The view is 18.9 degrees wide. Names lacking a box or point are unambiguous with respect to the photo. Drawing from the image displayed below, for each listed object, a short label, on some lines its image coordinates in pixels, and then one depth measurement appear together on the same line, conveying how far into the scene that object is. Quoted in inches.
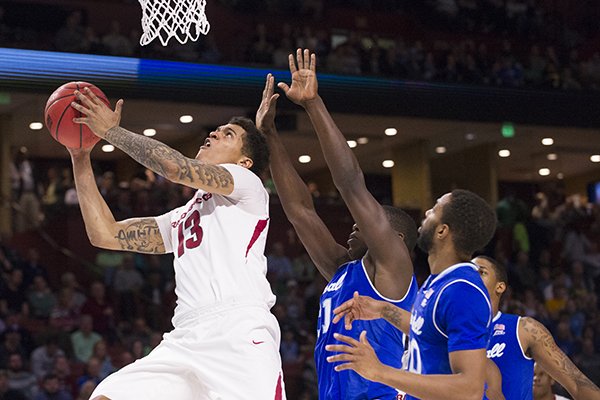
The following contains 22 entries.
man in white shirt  268.8
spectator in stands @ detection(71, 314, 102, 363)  717.5
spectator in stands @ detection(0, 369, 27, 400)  647.6
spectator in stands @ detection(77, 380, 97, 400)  658.9
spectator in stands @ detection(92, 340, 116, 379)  689.6
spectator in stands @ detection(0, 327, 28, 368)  691.9
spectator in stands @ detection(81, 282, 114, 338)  760.1
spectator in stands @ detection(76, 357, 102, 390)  677.7
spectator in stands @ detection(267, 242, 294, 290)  882.9
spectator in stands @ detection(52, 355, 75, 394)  680.0
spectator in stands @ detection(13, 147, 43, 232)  854.5
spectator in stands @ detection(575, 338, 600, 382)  842.0
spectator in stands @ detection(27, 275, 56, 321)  751.0
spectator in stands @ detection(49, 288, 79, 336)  734.5
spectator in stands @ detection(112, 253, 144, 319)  794.2
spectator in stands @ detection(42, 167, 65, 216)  880.7
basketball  295.1
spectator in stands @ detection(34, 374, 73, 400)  660.6
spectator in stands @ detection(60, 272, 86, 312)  767.5
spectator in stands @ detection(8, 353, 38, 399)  662.3
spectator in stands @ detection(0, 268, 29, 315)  742.5
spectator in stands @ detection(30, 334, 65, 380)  686.8
